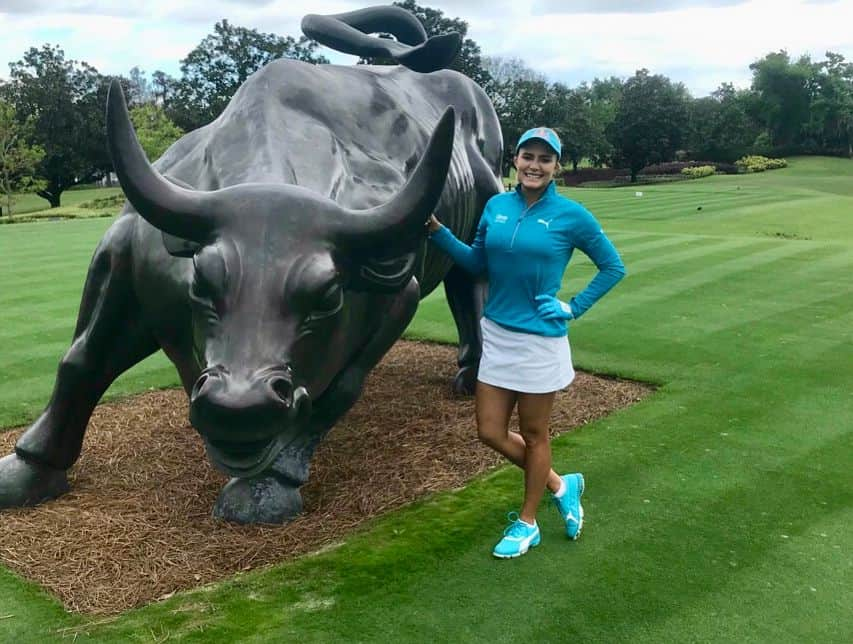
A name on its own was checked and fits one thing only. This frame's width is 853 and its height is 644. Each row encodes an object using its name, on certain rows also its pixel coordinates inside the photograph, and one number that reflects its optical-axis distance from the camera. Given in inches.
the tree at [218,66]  2038.6
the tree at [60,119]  2042.3
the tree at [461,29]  1957.4
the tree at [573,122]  2260.1
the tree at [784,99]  2819.9
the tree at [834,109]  2659.7
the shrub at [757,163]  2202.3
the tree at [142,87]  3544.5
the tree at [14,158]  1772.9
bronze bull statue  127.0
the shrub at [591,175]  2193.7
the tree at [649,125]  2256.4
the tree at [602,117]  2293.3
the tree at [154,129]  1809.4
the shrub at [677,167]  2233.0
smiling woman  147.7
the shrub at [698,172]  2043.6
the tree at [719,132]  2452.0
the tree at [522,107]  2292.1
